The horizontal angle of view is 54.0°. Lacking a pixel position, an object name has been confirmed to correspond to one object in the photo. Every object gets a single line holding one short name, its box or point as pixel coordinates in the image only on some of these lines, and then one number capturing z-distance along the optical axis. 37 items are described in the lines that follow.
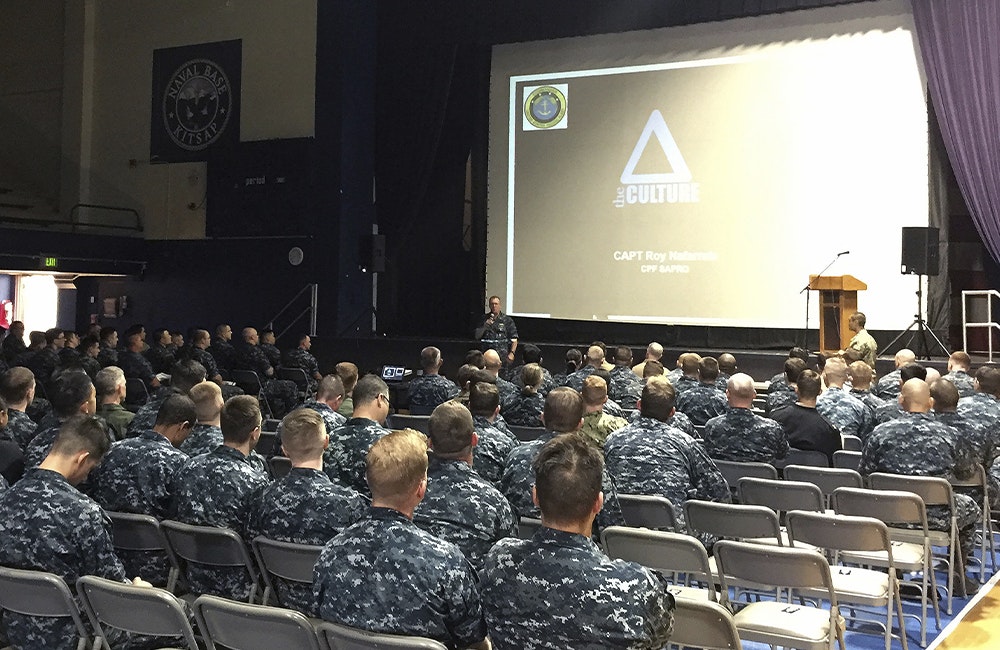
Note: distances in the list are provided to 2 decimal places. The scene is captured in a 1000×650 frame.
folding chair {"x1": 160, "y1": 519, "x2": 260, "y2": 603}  3.90
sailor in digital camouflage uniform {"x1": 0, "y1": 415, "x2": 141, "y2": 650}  3.46
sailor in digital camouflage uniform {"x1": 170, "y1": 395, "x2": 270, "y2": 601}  4.18
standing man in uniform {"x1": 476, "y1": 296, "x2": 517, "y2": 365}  12.90
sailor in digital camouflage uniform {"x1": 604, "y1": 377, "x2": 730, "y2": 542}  5.00
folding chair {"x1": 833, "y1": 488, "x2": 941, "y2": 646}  4.86
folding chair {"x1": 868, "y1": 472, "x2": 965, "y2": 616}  5.22
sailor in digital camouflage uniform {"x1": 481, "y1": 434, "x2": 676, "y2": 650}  2.66
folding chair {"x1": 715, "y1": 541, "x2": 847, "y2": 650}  3.75
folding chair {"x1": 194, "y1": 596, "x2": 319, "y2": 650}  2.82
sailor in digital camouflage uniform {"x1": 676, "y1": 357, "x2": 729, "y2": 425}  7.60
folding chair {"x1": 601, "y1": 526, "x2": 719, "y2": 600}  3.87
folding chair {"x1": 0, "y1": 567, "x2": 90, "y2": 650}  3.20
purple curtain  10.87
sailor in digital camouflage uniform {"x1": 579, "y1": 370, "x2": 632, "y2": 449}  5.88
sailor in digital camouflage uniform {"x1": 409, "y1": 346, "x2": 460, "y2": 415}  8.41
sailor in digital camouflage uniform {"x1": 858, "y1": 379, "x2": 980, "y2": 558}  5.54
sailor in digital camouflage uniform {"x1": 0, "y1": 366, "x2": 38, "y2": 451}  5.87
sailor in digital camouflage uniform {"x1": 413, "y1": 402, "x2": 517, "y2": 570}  3.75
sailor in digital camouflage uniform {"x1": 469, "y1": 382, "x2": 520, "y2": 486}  5.21
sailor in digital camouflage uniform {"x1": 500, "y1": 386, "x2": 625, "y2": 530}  4.20
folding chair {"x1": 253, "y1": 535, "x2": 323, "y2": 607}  3.70
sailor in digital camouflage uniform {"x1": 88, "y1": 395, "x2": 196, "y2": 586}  4.52
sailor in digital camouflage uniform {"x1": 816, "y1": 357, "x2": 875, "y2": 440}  7.15
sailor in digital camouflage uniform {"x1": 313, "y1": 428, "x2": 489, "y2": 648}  2.85
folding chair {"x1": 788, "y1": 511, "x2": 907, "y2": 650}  4.33
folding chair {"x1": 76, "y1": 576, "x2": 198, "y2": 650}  3.02
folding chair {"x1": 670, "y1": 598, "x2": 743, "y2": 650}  2.99
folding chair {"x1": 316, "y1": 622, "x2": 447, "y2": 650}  2.63
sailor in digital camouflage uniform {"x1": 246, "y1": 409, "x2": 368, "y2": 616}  3.91
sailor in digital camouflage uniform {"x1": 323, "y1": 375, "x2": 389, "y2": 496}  5.17
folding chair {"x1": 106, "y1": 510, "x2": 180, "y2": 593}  4.13
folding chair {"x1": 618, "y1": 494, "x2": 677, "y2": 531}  4.64
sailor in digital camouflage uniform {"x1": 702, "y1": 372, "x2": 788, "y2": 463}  5.86
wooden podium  10.91
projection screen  11.55
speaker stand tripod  10.52
